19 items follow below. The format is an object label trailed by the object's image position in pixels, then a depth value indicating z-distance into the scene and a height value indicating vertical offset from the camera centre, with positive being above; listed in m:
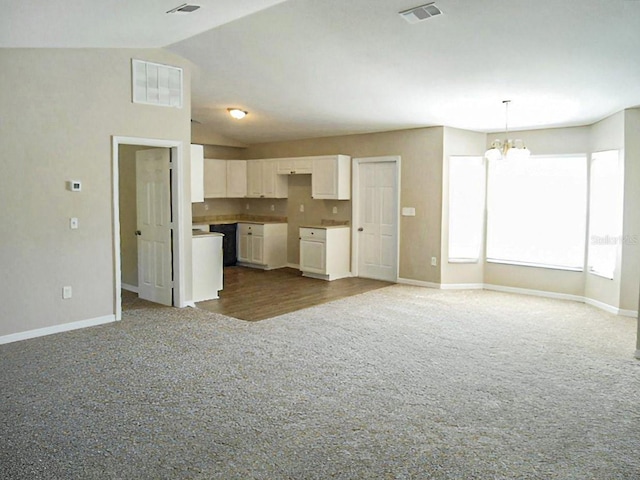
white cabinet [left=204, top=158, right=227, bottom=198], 9.38 +0.59
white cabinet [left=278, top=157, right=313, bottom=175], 8.83 +0.79
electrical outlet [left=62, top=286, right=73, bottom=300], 5.09 -0.85
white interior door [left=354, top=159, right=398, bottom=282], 8.16 -0.16
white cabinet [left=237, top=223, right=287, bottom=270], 9.30 -0.66
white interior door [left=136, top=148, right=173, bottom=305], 6.13 -0.19
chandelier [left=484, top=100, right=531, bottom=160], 6.11 +0.73
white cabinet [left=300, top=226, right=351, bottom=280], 8.25 -0.71
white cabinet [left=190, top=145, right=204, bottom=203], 6.54 +0.47
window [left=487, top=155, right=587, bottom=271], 6.98 -0.02
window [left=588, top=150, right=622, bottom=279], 6.21 -0.03
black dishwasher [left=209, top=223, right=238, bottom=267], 9.65 -0.60
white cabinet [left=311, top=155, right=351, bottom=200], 8.41 +0.55
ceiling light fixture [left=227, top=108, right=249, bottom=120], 7.57 +1.46
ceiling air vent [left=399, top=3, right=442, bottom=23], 3.97 +1.60
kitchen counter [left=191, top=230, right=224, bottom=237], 6.70 -0.33
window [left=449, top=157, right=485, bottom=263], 7.65 +0.04
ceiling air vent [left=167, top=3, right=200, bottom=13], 4.11 +1.67
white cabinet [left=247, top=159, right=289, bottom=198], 9.46 +0.56
